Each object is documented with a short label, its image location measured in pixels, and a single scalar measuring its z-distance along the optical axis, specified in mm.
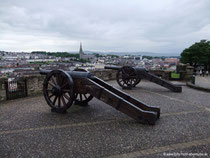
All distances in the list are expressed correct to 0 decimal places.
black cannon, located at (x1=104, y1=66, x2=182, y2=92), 8543
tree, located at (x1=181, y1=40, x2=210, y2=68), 24081
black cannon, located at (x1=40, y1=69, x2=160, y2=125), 3954
